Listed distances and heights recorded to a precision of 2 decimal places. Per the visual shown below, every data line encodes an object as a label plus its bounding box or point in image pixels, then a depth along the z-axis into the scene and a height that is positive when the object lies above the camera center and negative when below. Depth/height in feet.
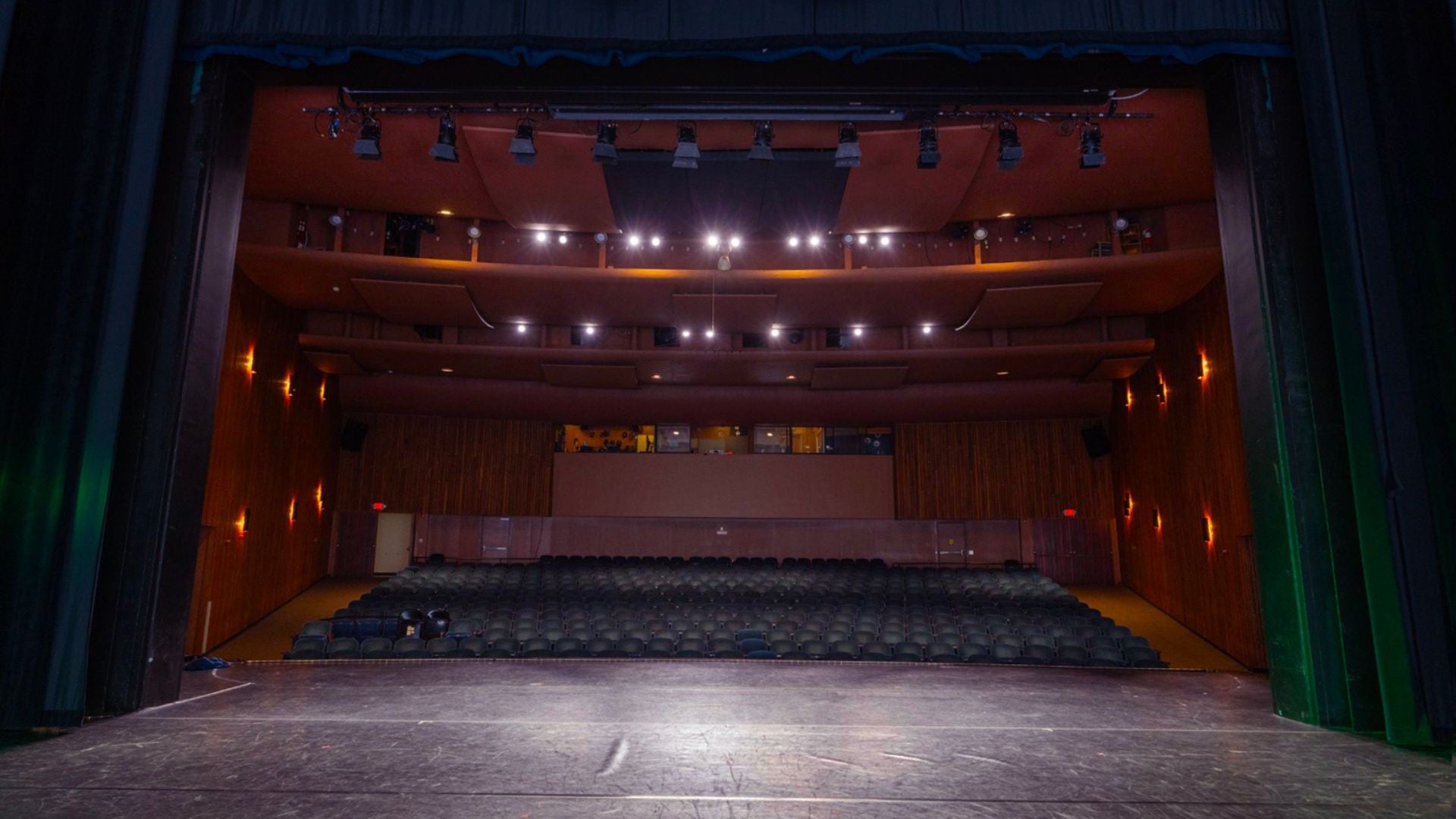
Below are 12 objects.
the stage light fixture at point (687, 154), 22.33 +11.52
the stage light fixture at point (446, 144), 23.00 +12.17
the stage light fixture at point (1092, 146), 23.57 +12.58
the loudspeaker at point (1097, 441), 51.49 +6.45
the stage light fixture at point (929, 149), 22.97 +12.15
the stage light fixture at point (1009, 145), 23.63 +12.56
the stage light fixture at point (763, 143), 22.06 +11.85
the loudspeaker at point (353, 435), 52.44 +6.61
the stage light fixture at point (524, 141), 22.40 +11.94
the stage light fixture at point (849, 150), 22.41 +11.72
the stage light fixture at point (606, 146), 22.63 +11.88
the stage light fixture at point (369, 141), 22.67 +12.04
